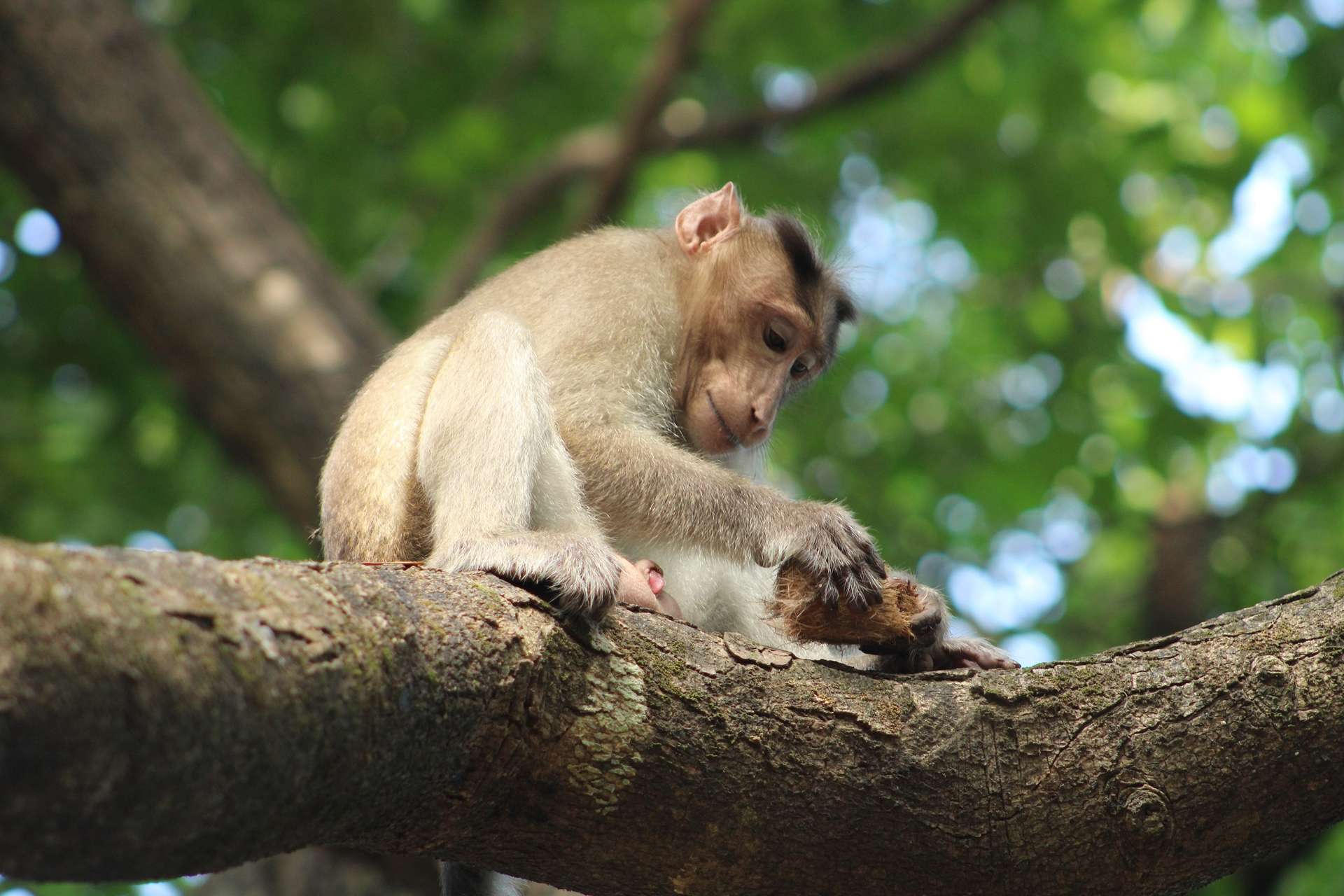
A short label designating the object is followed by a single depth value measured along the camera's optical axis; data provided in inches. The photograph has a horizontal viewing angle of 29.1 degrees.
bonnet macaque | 359.6
